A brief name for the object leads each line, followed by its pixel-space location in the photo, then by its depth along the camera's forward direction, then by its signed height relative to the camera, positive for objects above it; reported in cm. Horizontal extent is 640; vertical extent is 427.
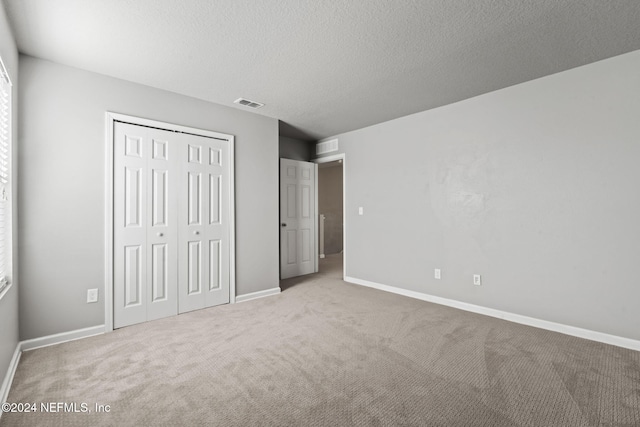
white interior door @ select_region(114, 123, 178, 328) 296 -4
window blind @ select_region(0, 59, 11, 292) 201 +33
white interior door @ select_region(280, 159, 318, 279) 516 +2
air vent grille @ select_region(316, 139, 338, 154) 521 +133
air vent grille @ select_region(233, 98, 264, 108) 354 +146
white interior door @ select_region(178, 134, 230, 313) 340 -4
